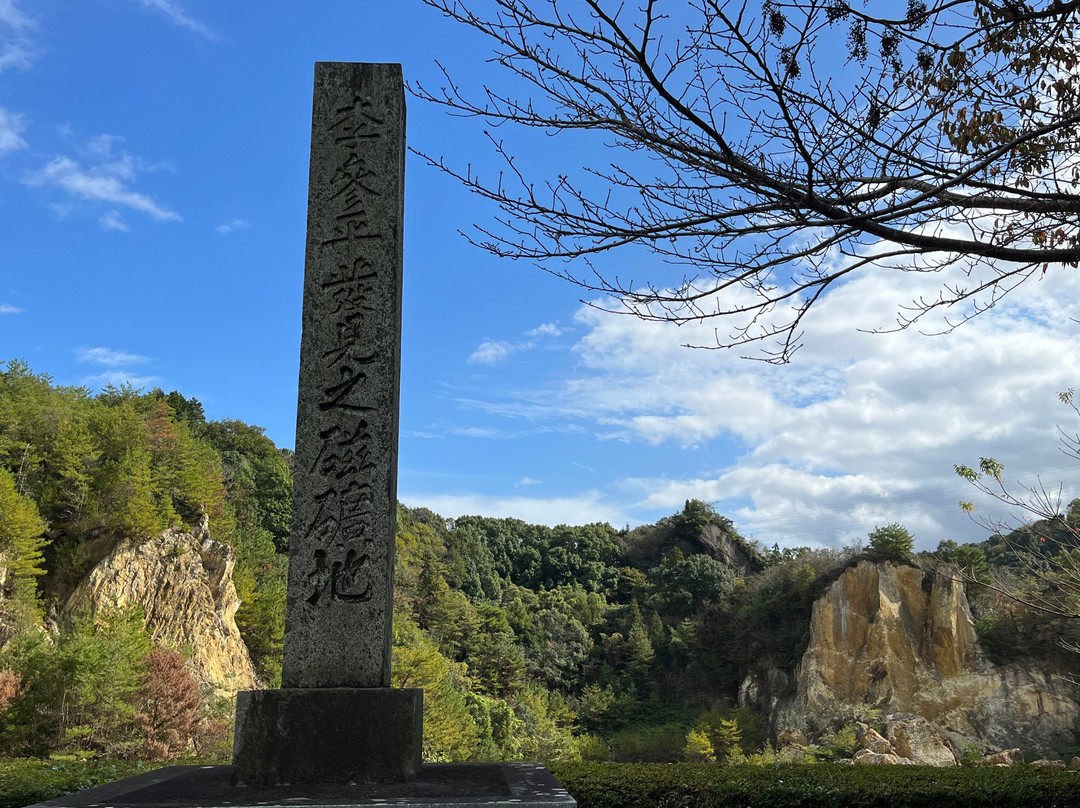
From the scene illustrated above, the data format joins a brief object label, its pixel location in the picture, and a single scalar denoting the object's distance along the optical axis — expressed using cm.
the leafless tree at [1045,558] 628
